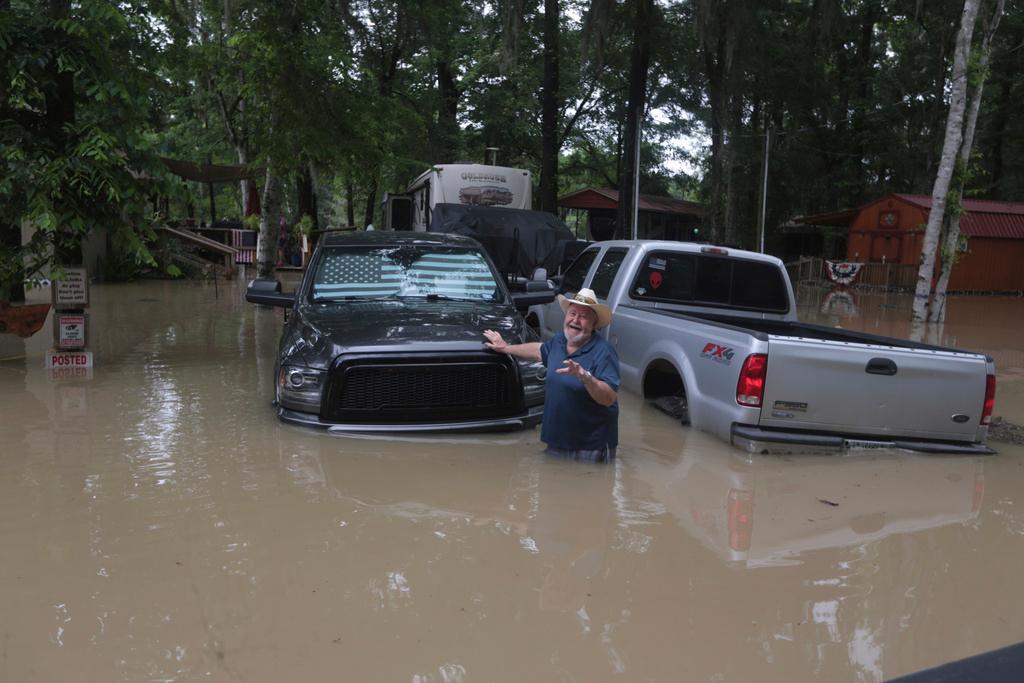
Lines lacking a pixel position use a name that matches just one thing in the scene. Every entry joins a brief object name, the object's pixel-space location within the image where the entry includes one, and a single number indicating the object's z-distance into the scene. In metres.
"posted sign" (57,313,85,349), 9.62
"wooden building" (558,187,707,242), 41.62
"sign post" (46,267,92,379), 9.57
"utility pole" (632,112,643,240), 19.72
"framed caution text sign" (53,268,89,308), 9.54
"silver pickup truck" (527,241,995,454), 6.15
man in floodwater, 5.50
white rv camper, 19.23
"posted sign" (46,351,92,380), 9.58
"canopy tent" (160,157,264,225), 24.62
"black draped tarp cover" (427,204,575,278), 15.81
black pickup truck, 6.26
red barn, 30.09
